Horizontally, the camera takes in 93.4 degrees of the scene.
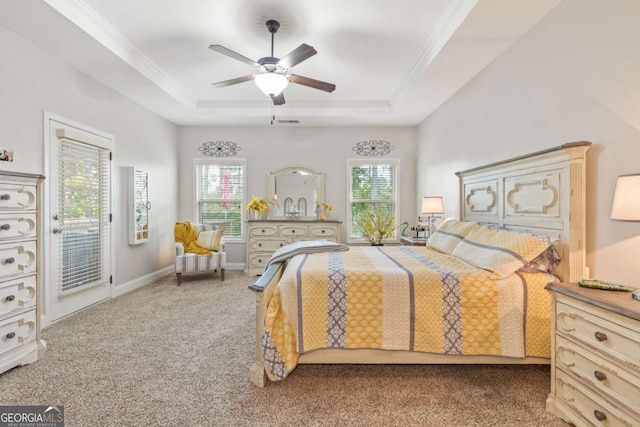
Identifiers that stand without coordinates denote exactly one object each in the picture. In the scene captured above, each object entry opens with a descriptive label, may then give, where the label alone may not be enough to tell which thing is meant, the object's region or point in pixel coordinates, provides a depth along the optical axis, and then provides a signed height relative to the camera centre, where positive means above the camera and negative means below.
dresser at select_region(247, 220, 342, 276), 5.05 -0.41
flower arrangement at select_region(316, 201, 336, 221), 5.36 +0.04
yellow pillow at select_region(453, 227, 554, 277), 2.02 -0.28
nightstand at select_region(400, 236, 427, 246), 3.94 -0.41
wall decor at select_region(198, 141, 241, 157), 5.54 +1.13
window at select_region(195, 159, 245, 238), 5.61 +0.31
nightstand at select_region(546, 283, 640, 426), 1.29 -0.69
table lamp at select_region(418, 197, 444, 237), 4.03 +0.06
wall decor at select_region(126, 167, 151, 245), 4.19 +0.06
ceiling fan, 2.49 +1.27
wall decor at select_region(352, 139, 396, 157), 5.52 +1.14
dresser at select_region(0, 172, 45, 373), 2.04 -0.44
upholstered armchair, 4.42 -0.78
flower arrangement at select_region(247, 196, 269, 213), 5.16 +0.08
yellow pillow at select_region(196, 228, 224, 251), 4.78 -0.49
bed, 1.96 -0.64
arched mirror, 5.53 +0.35
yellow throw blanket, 4.67 -0.43
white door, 3.07 -0.11
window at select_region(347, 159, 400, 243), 5.58 +0.34
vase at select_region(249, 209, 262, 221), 5.33 -0.09
